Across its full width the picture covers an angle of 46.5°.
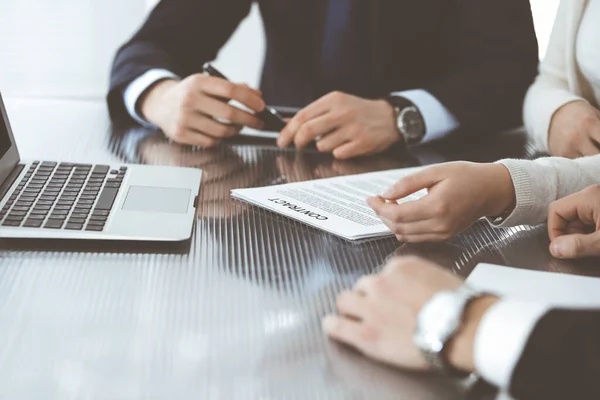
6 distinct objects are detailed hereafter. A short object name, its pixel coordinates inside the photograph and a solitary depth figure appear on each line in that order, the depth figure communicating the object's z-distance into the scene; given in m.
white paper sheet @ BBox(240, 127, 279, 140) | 1.34
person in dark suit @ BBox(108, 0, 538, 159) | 1.25
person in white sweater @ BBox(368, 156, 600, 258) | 0.84
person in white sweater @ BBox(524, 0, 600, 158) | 1.20
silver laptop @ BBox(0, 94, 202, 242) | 0.82
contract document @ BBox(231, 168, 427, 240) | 0.88
